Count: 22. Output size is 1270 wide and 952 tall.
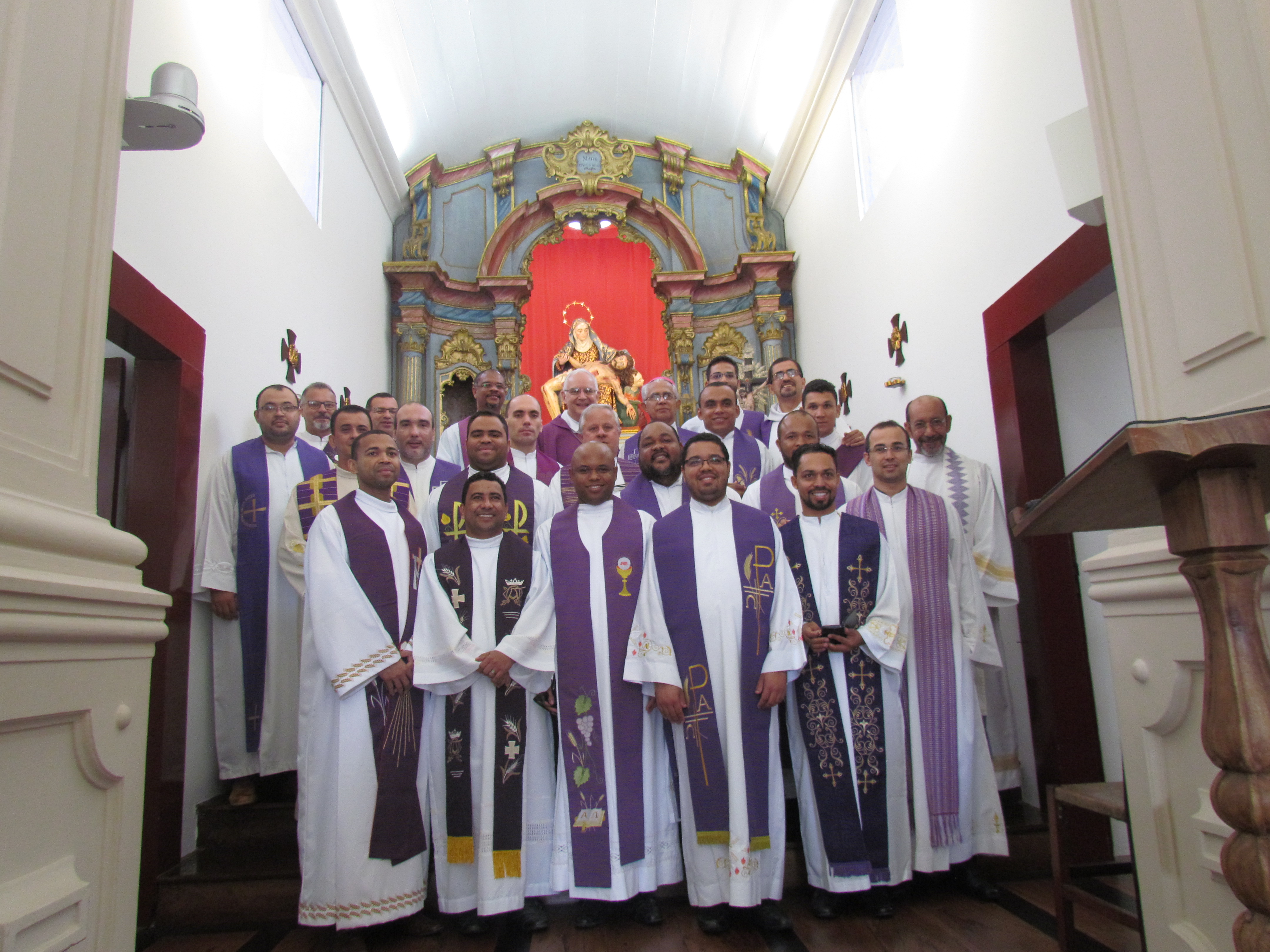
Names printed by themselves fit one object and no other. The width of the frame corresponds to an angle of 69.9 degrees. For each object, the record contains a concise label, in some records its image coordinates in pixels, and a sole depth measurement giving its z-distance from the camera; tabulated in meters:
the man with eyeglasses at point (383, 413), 5.17
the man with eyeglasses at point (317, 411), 5.08
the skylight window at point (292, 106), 5.93
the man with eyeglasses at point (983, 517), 4.10
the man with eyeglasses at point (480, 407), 5.83
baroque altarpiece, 9.27
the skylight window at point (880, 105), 6.19
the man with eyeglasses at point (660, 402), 5.43
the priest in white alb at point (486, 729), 3.29
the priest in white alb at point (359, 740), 3.14
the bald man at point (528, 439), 5.13
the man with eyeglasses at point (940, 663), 3.46
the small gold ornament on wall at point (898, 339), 6.05
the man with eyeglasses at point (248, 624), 4.08
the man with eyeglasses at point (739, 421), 5.43
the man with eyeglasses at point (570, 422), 5.51
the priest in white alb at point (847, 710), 3.30
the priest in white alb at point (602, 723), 3.24
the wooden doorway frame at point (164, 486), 3.62
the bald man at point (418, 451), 4.78
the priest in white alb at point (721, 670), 3.22
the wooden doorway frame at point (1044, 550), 4.09
